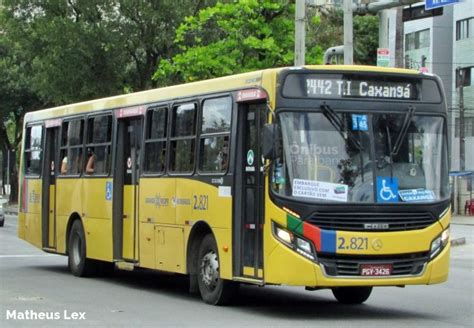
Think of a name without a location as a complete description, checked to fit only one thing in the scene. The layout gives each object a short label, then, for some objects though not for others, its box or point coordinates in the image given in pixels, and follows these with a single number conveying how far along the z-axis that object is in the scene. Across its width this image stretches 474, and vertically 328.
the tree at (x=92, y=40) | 34.94
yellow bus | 10.98
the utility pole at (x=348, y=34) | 21.17
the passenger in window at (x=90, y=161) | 16.85
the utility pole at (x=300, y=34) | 21.27
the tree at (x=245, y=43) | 27.64
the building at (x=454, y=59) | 53.72
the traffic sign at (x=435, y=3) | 19.58
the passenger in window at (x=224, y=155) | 12.22
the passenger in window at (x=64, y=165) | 18.06
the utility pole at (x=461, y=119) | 48.84
